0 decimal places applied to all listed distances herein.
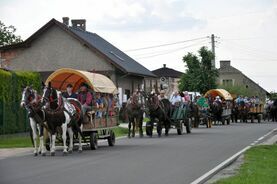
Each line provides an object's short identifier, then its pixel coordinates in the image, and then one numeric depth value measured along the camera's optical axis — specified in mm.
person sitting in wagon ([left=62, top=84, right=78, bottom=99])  21719
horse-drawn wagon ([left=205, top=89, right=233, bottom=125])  45750
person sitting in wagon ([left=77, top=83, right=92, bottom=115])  21688
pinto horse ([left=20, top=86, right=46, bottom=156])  19516
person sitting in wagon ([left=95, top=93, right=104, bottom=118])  22334
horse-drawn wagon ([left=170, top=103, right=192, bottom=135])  30656
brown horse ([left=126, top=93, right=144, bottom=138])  28953
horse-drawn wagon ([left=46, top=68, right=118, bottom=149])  21578
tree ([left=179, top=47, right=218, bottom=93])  61438
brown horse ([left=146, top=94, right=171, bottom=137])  29047
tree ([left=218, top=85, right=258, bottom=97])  82825
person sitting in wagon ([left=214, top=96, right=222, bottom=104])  45512
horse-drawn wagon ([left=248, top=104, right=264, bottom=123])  51838
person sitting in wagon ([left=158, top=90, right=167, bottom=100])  30633
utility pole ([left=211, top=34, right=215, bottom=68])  72288
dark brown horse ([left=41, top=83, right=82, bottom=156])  19391
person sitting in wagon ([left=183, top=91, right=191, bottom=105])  33269
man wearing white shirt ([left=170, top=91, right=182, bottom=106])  31531
